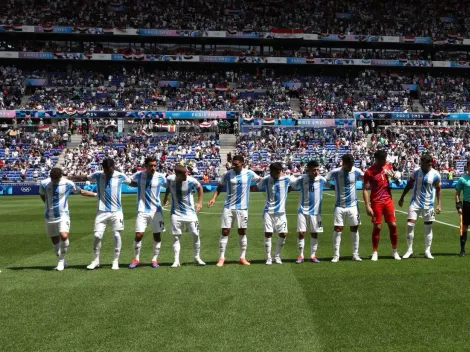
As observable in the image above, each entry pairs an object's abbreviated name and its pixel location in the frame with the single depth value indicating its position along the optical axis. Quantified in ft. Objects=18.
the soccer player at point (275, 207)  39.17
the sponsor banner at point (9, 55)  207.51
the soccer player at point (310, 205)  39.68
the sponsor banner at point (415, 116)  194.49
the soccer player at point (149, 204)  38.55
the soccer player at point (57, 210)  37.88
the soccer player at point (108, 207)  38.11
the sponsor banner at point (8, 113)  183.73
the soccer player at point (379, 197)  40.01
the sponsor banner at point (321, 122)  189.47
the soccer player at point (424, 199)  41.42
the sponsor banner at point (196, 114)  189.98
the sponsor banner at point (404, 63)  226.38
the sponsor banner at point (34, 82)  208.10
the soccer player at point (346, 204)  39.93
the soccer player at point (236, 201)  38.99
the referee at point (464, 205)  42.27
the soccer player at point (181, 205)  38.32
